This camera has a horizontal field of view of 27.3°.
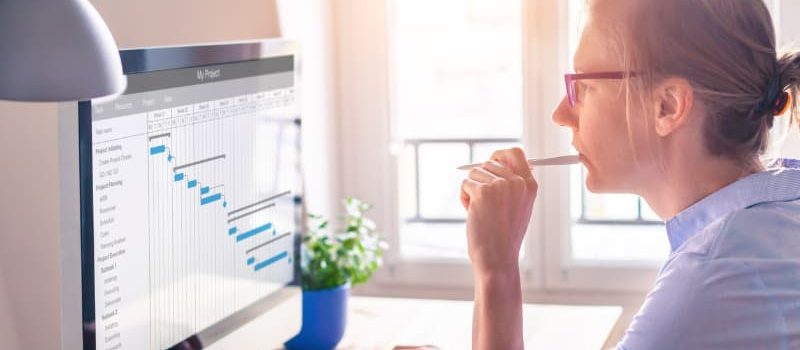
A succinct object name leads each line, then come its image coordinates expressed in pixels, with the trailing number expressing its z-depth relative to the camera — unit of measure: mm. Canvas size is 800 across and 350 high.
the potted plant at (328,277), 2264
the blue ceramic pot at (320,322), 2261
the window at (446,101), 3261
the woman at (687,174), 1565
